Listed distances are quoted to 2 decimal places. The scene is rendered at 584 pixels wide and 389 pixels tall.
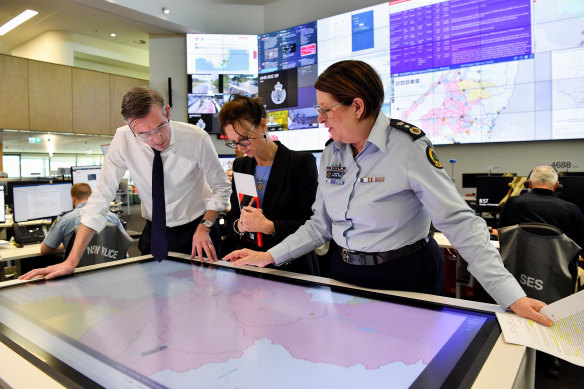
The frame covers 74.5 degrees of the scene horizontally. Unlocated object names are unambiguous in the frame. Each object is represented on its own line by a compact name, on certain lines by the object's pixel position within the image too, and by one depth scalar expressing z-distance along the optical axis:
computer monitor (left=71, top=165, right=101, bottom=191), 4.21
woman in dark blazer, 1.50
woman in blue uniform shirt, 1.03
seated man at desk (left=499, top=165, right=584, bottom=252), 2.49
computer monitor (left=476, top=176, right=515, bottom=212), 3.34
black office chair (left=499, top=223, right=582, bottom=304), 2.10
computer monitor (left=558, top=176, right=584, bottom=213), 2.97
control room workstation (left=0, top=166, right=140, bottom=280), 2.91
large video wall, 3.43
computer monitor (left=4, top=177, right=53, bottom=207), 3.46
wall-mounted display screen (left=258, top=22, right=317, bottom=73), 4.95
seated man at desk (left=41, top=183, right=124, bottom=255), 2.63
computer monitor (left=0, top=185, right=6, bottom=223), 3.35
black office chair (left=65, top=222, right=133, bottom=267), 2.55
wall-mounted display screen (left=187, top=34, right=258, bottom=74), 5.43
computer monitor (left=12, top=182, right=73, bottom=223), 3.29
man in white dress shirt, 1.54
